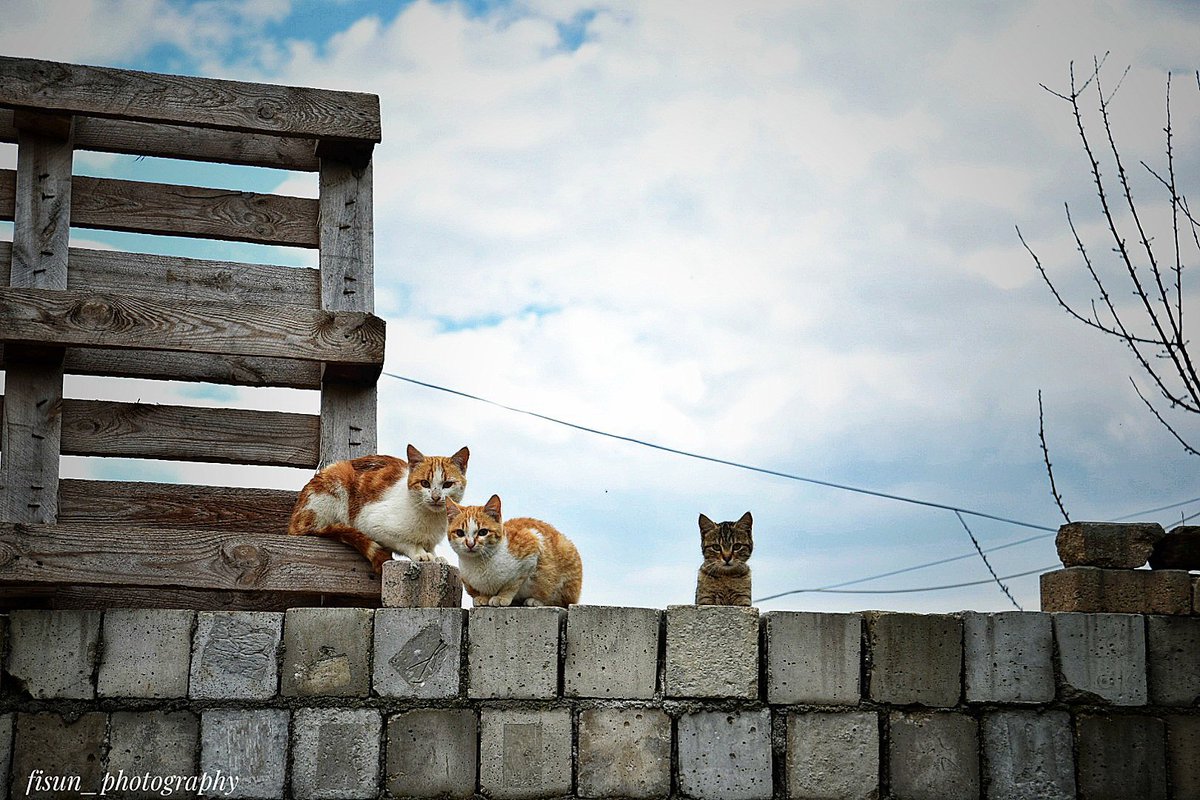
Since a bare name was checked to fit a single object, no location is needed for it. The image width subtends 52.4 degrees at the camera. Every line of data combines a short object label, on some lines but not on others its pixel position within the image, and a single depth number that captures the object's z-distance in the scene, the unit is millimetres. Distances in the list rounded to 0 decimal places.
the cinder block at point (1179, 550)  4422
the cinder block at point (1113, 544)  4379
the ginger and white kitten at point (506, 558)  4129
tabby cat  4383
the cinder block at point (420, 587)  4137
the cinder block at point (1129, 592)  4324
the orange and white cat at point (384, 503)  4422
